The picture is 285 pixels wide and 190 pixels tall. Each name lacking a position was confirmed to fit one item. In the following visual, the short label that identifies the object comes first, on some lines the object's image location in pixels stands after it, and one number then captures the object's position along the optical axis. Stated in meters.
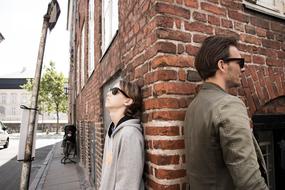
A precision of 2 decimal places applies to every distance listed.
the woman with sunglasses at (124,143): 2.27
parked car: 20.98
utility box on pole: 3.50
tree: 35.97
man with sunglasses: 1.62
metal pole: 3.50
